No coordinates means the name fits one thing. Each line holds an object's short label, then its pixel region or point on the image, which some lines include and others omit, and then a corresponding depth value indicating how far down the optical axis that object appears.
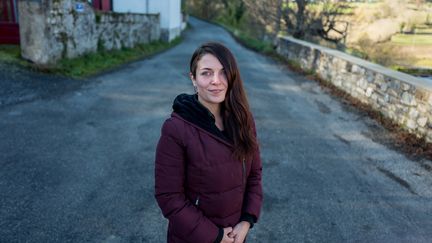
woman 1.92
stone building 10.06
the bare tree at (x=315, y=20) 20.20
